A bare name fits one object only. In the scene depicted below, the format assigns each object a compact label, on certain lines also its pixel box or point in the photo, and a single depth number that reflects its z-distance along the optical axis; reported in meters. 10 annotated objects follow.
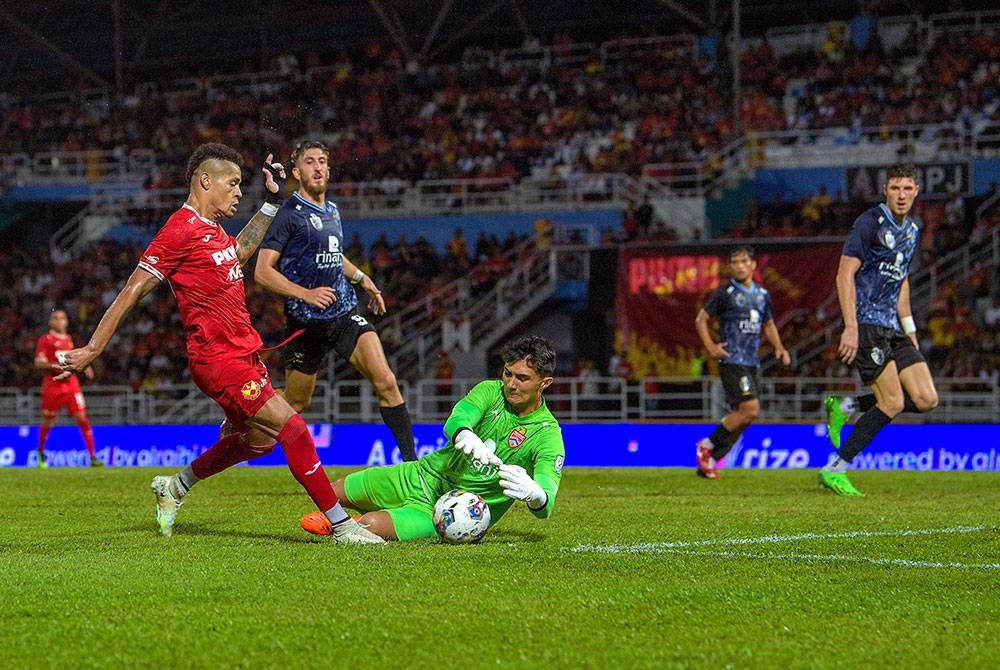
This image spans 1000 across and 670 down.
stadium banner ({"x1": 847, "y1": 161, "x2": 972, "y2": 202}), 29.28
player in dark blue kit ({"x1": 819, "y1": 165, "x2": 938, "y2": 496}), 12.12
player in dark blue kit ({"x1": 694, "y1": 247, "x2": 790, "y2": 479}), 15.64
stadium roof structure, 37.97
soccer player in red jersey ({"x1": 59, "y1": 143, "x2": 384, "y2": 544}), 7.79
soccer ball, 7.73
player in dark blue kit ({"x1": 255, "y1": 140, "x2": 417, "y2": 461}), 11.34
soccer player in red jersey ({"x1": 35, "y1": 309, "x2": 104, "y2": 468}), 19.75
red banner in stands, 26.94
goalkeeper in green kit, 7.43
